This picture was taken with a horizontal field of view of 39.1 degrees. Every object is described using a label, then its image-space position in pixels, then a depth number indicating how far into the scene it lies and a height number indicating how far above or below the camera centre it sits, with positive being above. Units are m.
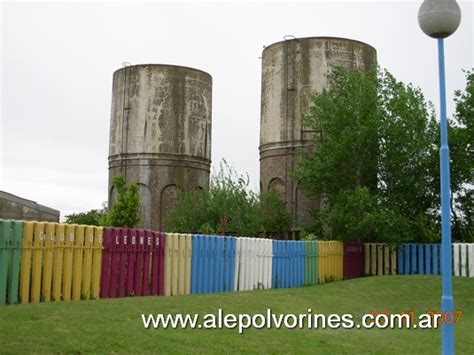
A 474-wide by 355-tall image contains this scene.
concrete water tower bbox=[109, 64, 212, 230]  35.75 +5.89
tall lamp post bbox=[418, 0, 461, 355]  7.56 +1.75
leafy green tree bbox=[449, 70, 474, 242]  27.11 +3.57
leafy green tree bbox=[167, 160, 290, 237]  29.31 +1.50
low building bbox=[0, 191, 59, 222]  27.59 +1.31
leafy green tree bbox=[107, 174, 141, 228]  29.41 +1.42
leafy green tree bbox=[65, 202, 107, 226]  40.60 +1.52
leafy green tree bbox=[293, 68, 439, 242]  25.30 +3.48
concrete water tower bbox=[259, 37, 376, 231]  32.66 +7.57
